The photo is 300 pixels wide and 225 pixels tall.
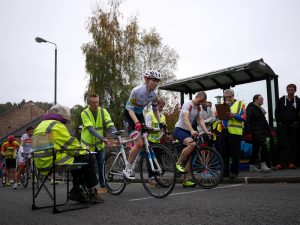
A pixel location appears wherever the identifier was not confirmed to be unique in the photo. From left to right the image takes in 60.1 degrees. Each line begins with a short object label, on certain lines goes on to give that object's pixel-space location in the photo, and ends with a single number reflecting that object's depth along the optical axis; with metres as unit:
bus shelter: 7.26
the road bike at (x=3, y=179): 10.13
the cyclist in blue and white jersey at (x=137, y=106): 4.55
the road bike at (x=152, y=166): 4.20
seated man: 3.80
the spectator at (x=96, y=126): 5.32
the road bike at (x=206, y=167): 4.92
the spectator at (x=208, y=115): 7.02
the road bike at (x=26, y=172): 8.33
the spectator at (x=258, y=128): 6.94
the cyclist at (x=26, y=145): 8.76
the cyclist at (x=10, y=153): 9.98
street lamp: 15.01
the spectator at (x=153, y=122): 6.40
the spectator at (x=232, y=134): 6.00
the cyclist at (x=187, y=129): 5.17
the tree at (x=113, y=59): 22.14
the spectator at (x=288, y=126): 7.22
